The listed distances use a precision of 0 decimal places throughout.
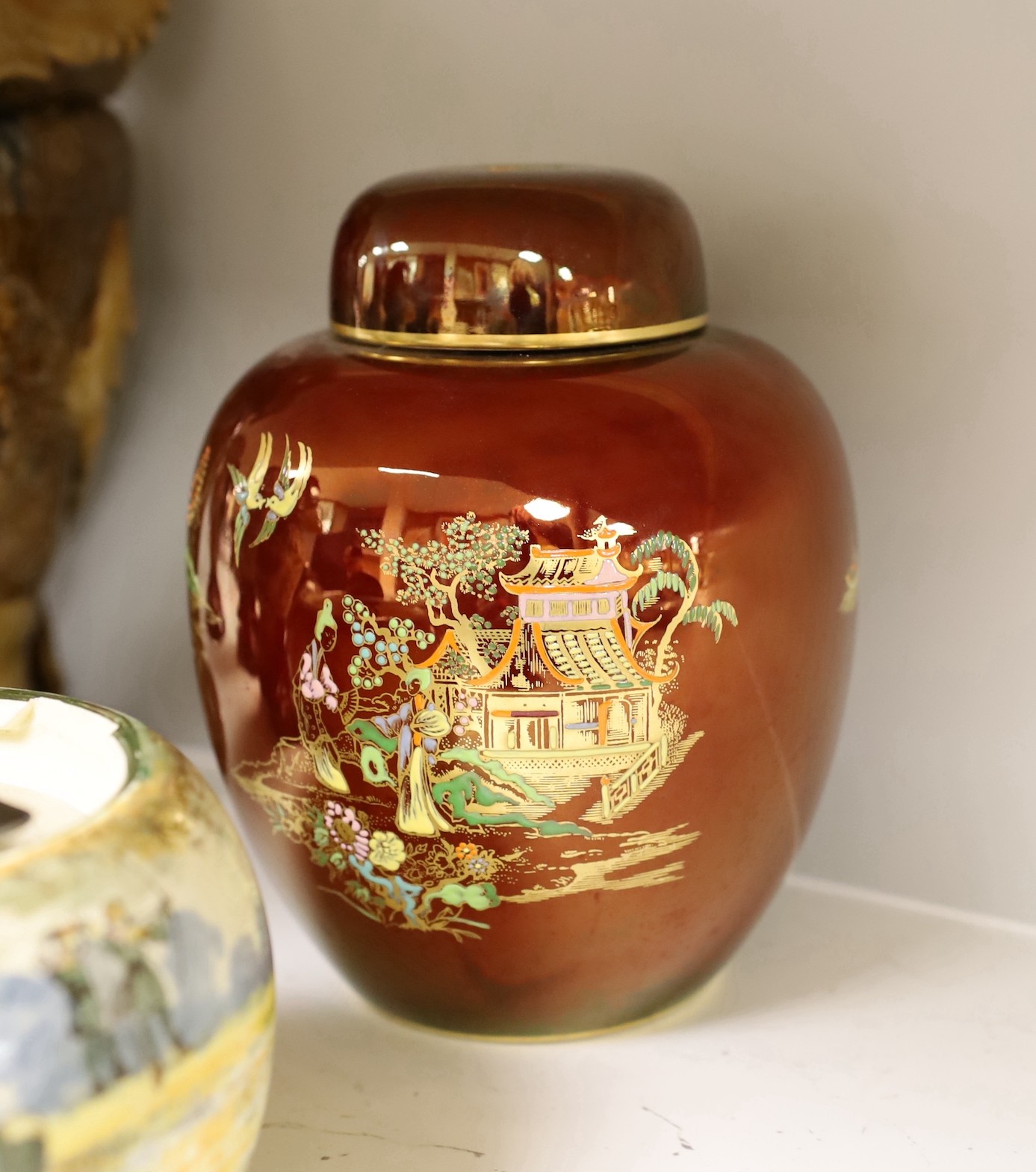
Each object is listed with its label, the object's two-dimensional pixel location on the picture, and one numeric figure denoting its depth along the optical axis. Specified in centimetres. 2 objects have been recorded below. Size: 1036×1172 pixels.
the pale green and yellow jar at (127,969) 40
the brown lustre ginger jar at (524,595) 56
